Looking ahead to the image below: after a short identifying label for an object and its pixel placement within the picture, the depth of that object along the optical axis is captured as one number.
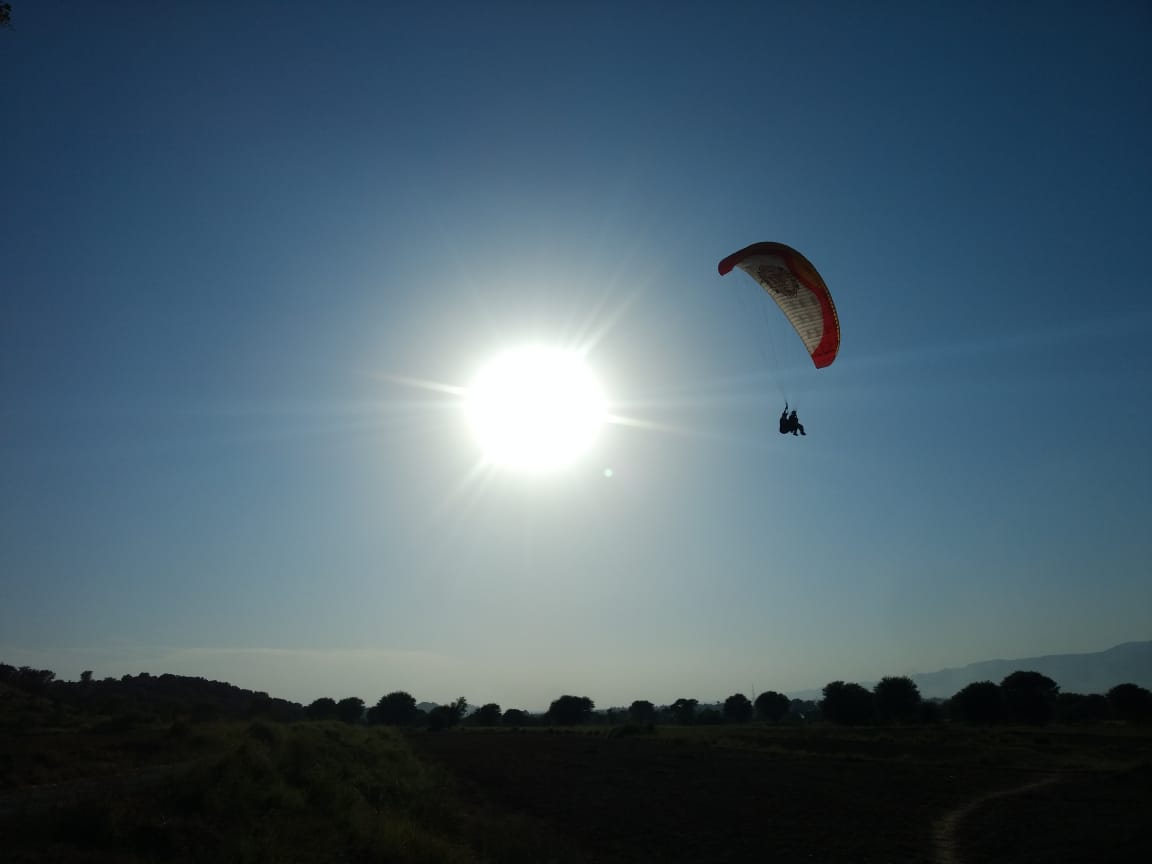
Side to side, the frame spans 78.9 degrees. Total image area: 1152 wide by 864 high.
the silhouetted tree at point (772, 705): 137.88
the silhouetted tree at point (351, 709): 140.50
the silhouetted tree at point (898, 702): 88.50
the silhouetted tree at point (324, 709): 133.75
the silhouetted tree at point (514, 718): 137.25
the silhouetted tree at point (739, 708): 139.38
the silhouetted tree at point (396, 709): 140.62
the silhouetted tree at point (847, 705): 90.75
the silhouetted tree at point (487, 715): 135.12
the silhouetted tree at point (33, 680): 73.38
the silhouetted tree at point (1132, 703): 79.31
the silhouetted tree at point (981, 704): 80.44
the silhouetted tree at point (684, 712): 131.12
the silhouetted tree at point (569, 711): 135.38
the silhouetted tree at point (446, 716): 109.69
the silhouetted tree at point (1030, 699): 79.38
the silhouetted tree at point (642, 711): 155.38
